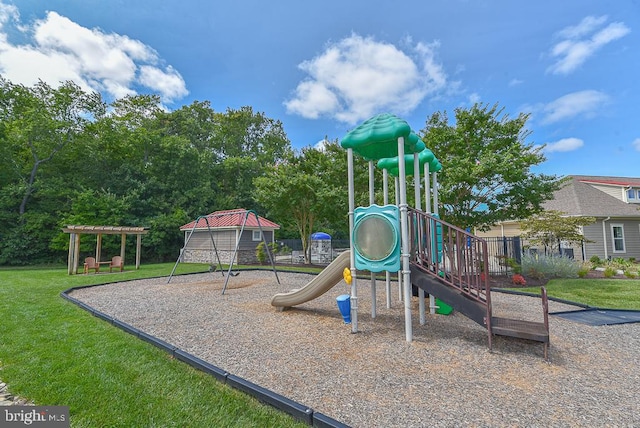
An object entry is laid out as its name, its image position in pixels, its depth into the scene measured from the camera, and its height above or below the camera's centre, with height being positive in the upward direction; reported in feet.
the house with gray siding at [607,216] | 48.73 +3.33
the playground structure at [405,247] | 12.75 -0.52
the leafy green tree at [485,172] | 29.66 +6.71
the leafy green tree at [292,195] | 47.62 +7.49
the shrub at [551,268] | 32.37 -3.64
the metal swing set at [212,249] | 44.33 -2.28
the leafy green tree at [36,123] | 58.59 +24.30
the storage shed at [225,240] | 58.03 -0.41
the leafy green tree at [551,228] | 39.62 +1.13
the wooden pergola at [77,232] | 41.44 +1.03
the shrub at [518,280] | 29.73 -4.57
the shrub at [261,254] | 56.70 -3.19
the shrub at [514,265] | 33.19 -3.47
